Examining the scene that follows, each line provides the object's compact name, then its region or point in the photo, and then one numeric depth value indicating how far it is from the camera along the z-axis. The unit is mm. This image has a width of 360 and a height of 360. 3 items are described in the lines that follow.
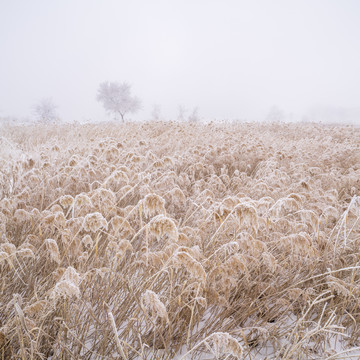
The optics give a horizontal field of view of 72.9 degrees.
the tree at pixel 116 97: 48594
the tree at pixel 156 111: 66312
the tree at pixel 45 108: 50125
